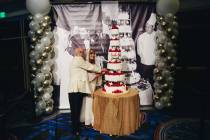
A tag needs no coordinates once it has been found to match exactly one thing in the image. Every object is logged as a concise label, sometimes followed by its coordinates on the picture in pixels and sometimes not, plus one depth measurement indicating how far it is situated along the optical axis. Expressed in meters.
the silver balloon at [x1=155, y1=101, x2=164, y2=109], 8.20
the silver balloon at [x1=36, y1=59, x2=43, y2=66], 7.52
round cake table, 6.35
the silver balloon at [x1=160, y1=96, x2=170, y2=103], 8.16
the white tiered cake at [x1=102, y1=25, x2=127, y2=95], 6.62
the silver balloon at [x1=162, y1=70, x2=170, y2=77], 8.05
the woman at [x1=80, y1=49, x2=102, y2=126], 6.78
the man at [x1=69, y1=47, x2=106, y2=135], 6.36
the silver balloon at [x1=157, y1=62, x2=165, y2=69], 8.04
